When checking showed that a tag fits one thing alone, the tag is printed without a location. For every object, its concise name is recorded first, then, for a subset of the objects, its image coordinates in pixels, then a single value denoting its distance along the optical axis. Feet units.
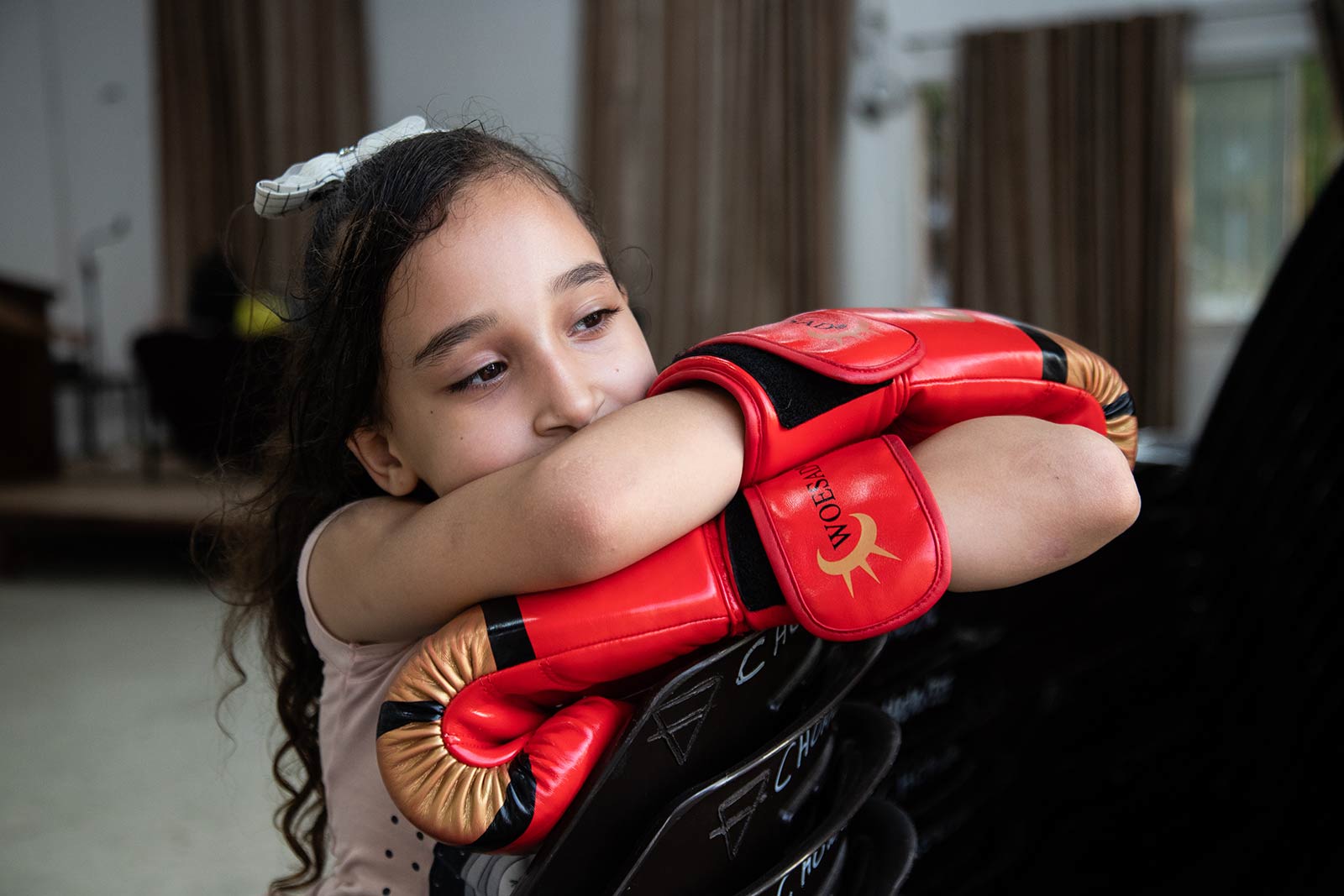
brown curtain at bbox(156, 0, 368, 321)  18.56
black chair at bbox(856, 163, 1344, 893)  2.33
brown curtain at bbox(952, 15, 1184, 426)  14.47
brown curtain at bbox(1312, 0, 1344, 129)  13.57
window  14.71
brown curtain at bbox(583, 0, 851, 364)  15.97
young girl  1.40
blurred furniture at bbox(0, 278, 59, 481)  12.91
